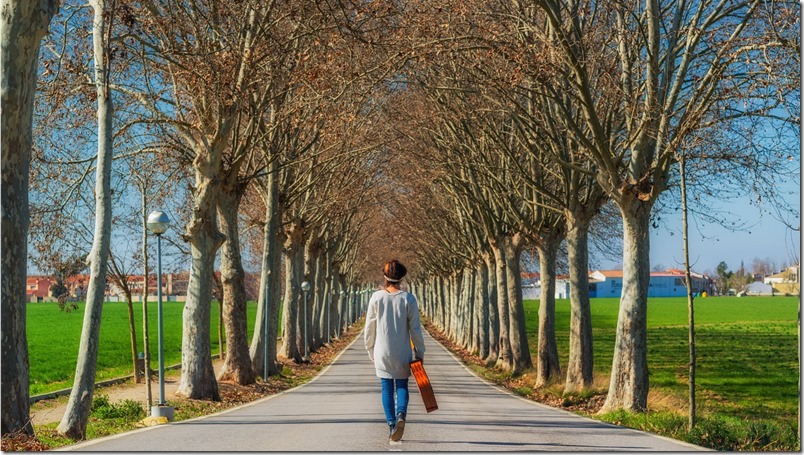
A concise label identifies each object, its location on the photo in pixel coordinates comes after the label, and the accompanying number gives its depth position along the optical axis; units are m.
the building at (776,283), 182.15
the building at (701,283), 193.18
